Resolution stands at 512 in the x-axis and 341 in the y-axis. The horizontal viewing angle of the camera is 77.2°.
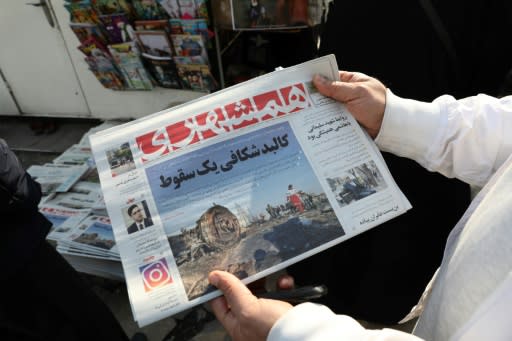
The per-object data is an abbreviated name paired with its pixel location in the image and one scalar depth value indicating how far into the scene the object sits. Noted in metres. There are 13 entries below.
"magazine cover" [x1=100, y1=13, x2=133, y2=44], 1.79
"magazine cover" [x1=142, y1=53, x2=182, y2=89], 1.89
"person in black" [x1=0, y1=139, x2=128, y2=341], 0.80
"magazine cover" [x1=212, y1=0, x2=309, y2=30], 1.38
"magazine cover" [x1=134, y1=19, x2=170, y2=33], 1.71
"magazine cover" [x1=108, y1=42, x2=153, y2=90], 1.91
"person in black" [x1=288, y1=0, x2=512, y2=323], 0.74
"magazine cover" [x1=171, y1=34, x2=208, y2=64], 1.70
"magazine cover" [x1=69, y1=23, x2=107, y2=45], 1.90
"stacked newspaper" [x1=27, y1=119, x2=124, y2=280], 1.29
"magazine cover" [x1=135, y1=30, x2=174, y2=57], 1.76
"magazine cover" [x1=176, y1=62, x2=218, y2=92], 1.85
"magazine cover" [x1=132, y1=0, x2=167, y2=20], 1.71
